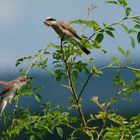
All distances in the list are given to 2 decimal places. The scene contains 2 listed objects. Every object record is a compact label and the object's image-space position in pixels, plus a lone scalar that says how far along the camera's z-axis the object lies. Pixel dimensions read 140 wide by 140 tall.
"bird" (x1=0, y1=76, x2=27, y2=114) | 8.98
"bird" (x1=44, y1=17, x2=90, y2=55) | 9.85
